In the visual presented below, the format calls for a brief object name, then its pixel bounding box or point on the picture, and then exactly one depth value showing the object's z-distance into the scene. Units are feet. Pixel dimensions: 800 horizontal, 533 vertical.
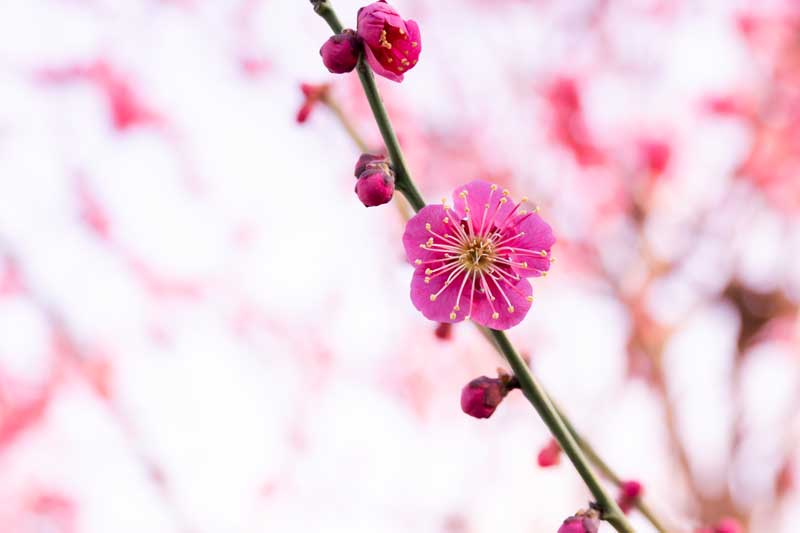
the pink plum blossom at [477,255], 1.72
